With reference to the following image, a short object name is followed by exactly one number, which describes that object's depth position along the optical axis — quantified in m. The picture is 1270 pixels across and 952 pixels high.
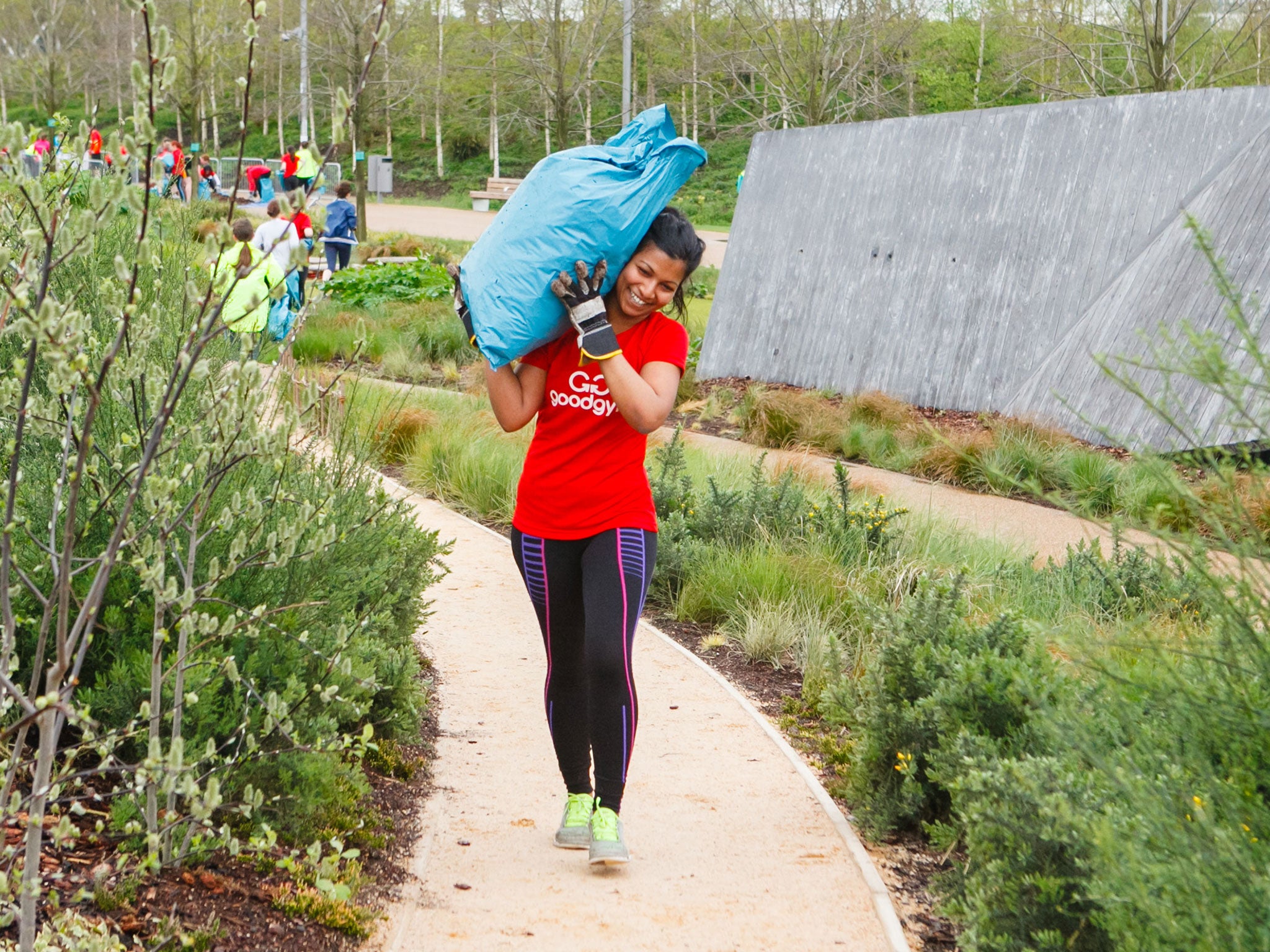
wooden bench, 42.03
